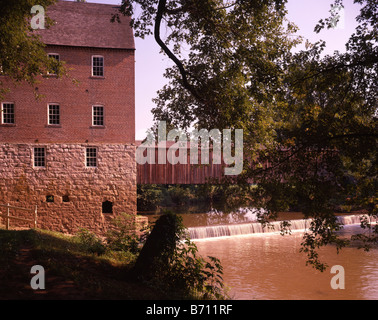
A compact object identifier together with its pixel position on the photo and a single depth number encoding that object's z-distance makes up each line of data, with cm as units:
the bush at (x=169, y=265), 730
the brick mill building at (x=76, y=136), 2000
